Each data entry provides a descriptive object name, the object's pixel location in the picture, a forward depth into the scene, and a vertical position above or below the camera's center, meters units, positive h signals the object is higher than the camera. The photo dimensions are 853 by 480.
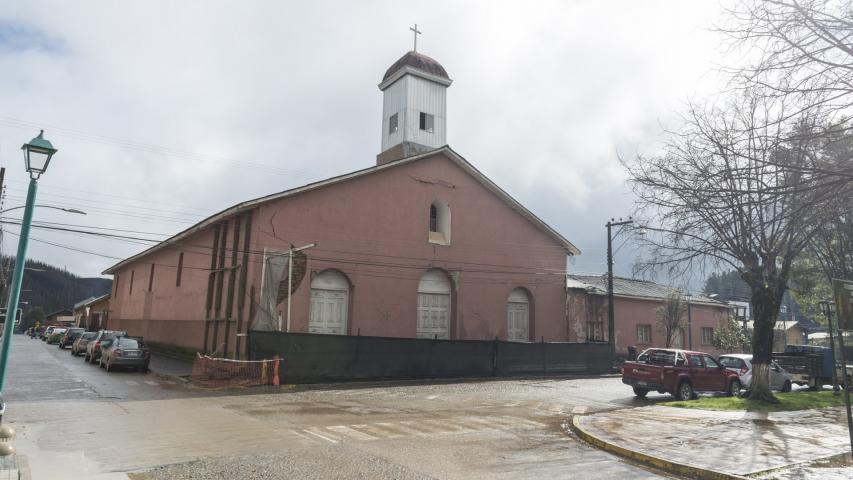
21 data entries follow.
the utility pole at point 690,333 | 40.59 +0.86
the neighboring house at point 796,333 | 66.62 +1.90
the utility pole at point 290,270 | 21.31 +2.28
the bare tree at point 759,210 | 7.66 +2.41
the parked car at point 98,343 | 25.69 -0.89
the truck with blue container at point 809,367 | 24.31 -0.75
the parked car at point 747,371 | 21.19 -0.88
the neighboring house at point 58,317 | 107.19 +1.11
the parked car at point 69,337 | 40.97 -1.01
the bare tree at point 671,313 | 37.69 +2.09
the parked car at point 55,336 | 49.89 -1.19
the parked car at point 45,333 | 60.49 -1.16
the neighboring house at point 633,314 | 36.20 +2.00
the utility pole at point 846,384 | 7.53 -0.48
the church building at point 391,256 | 22.42 +3.52
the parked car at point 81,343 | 32.16 -1.09
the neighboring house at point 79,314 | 80.00 +1.49
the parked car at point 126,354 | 22.22 -1.15
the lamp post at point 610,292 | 31.34 +2.78
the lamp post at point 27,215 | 8.35 +1.63
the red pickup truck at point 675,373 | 17.89 -0.92
